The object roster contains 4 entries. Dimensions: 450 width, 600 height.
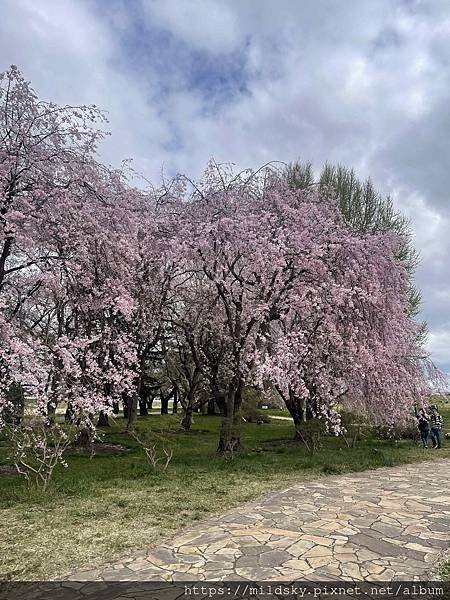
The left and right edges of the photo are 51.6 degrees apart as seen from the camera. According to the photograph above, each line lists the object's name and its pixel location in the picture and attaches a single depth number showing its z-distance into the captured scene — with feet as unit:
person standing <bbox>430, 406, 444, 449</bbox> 55.16
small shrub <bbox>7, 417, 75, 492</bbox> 29.84
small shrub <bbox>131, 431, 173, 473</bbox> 37.29
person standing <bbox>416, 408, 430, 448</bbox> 56.49
